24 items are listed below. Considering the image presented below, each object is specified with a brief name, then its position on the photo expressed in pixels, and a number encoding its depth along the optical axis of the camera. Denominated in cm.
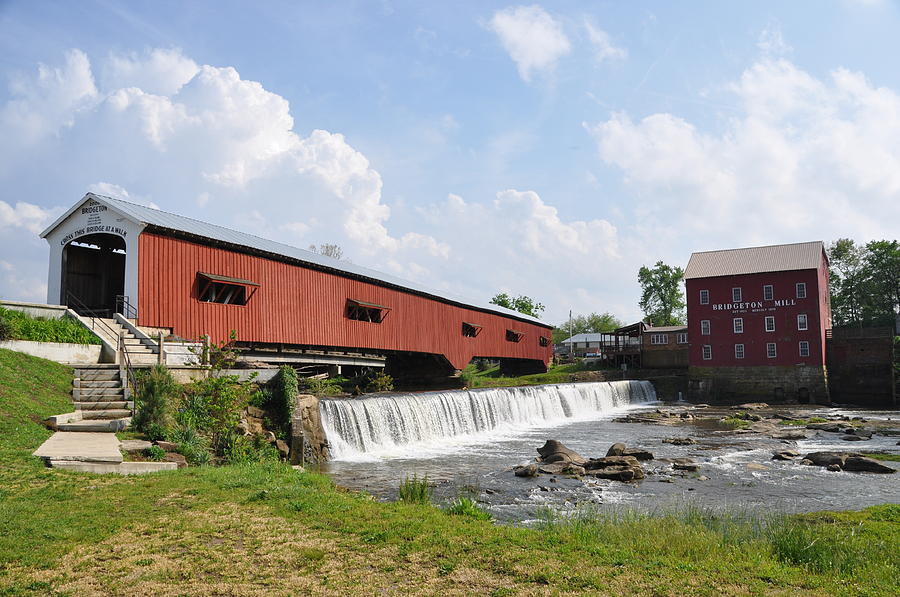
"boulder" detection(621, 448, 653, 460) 1661
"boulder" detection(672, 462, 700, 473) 1494
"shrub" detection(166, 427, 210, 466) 1102
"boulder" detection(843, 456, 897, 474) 1427
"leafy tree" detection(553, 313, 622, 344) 10159
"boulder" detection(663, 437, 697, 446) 2015
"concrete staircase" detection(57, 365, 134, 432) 1138
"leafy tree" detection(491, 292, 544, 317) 7700
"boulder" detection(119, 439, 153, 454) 1013
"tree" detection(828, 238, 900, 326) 5816
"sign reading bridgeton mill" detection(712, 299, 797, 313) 4144
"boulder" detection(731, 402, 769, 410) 3485
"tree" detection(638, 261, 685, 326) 8031
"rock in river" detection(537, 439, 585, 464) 1562
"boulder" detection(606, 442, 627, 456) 1667
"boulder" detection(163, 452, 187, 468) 1036
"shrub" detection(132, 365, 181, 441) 1162
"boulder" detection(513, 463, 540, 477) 1402
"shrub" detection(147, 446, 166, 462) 1024
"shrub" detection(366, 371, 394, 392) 3030
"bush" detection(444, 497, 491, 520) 801
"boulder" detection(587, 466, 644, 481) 1364
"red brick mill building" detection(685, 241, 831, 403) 3997
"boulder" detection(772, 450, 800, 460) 1656
